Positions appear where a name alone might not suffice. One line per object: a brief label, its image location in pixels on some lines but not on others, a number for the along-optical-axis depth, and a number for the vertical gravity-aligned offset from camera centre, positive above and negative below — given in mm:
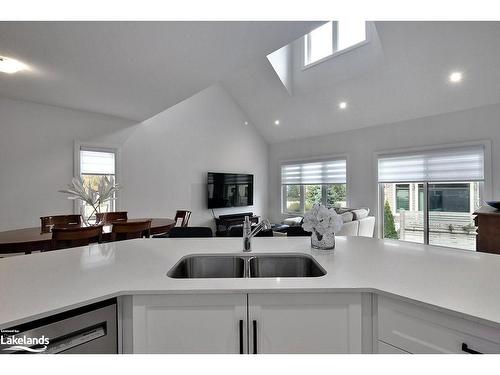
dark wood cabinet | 2119 -379
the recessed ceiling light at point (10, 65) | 2355 +1266
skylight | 4297 +2863
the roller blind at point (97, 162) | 4066 +483
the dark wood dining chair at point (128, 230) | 2615 -443
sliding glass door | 4051 -91
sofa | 4059 -596
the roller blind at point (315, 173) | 5762 +434
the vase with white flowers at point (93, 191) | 2588 -12
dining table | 2109 -453
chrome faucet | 1525 -288
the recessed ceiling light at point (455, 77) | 3597 +1695
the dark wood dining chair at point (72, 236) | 2182 -426
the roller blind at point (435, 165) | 3967 +432
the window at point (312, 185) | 5789 +128
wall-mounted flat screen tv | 5660 +6
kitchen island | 823 -431
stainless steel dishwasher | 774 -493
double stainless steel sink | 1485 -472
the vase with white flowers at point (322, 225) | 1499 -223
